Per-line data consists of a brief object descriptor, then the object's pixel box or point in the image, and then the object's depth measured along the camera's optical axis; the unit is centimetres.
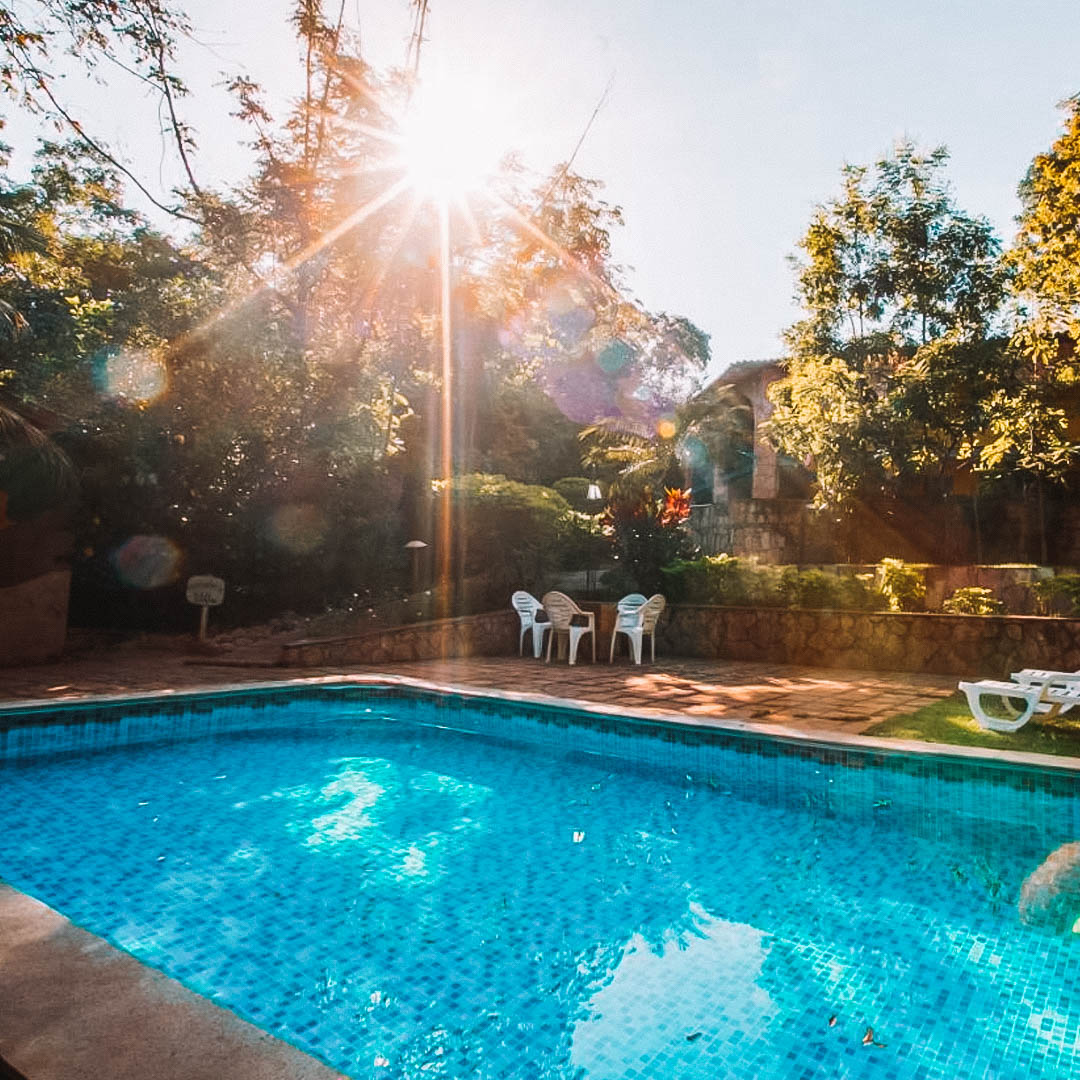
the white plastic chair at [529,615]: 1144
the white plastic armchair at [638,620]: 1072
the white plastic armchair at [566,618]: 1073
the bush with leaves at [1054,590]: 944
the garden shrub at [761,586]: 1105
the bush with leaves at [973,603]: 1029
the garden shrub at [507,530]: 1367
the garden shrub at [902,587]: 1115
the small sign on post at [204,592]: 1124
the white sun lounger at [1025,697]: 609
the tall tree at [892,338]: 1539
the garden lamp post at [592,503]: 1391
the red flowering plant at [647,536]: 1269
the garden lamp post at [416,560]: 1405
